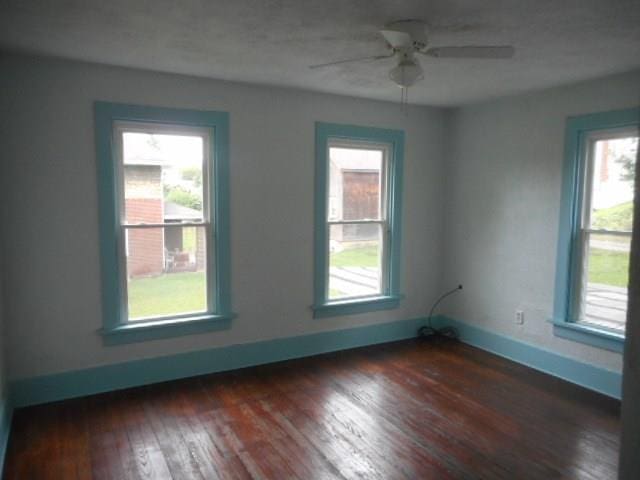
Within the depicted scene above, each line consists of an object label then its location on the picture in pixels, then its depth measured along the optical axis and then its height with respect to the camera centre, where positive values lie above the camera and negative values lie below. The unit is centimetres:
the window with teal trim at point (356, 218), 423 -14
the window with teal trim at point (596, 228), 345 -17
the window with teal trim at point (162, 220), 336 -14
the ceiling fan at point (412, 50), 230 +81
